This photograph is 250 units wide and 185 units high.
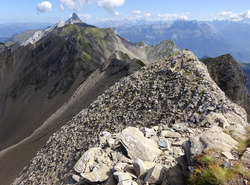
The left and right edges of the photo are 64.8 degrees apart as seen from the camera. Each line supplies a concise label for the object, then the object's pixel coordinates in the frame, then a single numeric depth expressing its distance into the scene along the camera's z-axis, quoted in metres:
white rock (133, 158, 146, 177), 12.93
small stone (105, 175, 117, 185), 13.25
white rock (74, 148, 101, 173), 16.83
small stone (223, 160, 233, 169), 9.68
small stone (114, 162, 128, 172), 14.19
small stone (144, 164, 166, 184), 11.77
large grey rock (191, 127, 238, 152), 11.66
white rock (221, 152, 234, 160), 10.86
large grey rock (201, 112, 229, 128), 18.35
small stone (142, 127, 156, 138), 19.09
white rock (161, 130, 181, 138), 18.58
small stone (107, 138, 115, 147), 18.84
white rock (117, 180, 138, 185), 12.14
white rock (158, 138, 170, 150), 16.55
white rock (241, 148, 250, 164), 10.65
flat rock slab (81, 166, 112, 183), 14.59
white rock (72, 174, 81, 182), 16.49
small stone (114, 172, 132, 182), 12.72
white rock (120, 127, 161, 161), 15.73
